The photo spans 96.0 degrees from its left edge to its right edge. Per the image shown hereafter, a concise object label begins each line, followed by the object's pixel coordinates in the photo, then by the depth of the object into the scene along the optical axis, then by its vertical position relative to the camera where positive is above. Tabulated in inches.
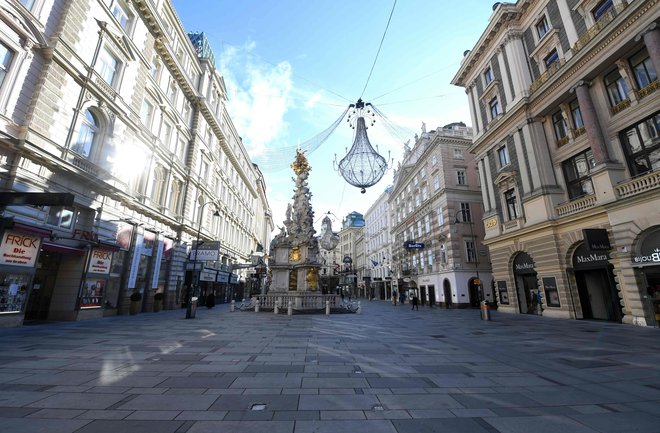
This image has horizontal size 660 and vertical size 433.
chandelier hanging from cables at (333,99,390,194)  496.4 +213.3
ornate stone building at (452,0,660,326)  554.3 +326.6
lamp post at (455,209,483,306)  1207.1 +178.8
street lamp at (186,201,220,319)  697.0 +23.5
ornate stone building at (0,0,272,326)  480.7 +306.8
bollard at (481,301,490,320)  705.6 -41.0
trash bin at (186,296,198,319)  697.1 -34.6
